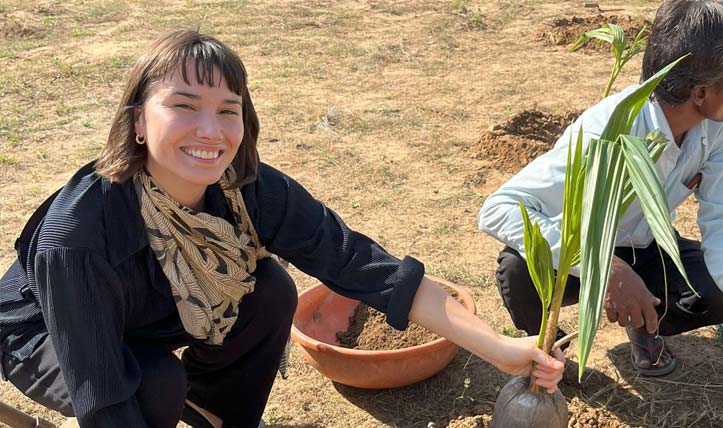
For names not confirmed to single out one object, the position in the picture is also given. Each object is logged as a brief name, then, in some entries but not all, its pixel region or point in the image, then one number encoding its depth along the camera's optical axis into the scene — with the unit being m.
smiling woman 1.79
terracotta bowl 2.53
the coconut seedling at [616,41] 3.67
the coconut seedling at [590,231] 1.45
